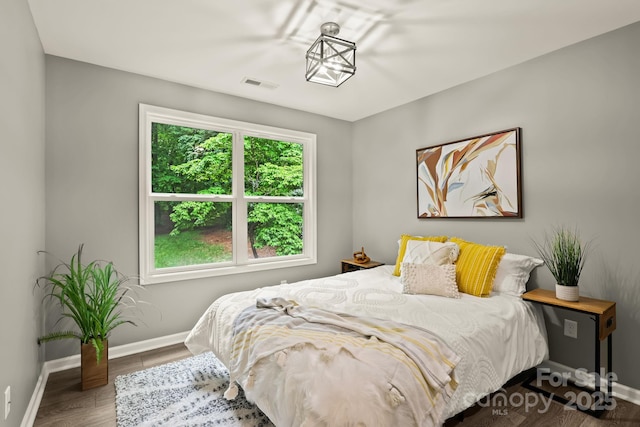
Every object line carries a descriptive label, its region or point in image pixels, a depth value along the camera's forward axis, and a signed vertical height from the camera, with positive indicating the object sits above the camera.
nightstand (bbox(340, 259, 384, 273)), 3.92 -0.63
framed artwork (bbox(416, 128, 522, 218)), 2.86 +0.35
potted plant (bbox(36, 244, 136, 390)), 2.35 -0.77
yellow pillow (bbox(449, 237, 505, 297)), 2.59 -0.46
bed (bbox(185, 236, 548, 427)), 1.39 -0.71
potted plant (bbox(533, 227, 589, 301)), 2.24 -0.34
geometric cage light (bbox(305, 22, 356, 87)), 2.14 +1.05
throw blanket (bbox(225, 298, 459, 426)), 1.39 -0.70
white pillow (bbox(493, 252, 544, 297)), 2.59 -0.50
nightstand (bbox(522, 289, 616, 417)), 2.05 -0.70
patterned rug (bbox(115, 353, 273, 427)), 1.97 -1.24
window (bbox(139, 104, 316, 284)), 3.17 +0.21
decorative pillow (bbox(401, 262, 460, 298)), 2.58 -0.54
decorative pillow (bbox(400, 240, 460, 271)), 2.84 -0.36
